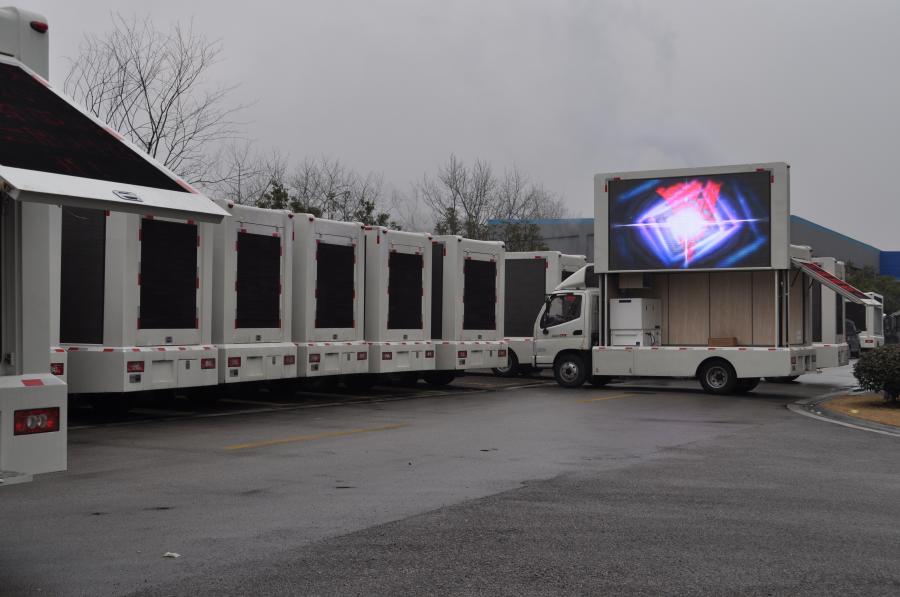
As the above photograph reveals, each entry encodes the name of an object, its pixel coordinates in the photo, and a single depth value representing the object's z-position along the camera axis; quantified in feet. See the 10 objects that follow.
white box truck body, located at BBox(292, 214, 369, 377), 59.21
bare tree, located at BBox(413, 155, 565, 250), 164.35
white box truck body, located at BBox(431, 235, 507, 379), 72.43
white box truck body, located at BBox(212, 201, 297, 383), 53.21
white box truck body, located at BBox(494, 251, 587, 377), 87.15
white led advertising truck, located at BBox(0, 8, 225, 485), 19.42
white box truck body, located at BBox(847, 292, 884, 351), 116.67
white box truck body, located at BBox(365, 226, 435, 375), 65.10
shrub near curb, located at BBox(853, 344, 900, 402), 56.34
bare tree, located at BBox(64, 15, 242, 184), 91.56
